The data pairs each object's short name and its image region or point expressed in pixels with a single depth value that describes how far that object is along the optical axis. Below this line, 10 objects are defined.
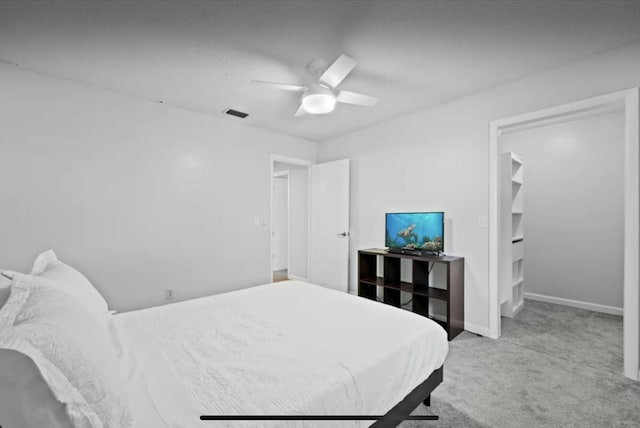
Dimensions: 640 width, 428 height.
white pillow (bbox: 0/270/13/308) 0.93
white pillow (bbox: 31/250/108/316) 1.39
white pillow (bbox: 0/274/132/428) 0.75
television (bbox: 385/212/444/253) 3.15
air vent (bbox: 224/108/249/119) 3.42
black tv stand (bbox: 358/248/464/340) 2.89
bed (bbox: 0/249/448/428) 0.95
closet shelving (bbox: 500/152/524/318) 3.40
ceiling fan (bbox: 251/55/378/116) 2.17
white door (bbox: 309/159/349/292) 4.27
